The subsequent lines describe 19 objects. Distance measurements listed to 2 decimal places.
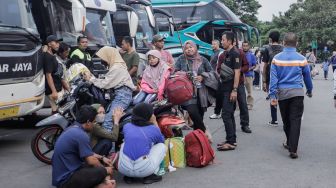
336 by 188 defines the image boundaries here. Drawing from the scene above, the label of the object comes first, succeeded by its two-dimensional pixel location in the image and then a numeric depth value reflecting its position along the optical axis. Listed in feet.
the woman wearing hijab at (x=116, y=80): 21.68
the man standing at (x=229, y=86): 24.12
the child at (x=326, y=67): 81.15
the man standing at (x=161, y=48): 29.63
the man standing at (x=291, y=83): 22.43
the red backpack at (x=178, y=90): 22.20
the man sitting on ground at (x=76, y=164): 16.24
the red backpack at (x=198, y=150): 20.81
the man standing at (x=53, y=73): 26.45
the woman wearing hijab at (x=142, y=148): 18.16
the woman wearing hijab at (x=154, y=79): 22.65
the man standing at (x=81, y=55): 28.73
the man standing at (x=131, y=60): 29.14
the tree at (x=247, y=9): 169.78
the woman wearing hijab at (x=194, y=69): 23.58
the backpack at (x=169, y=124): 21.58
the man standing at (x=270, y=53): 28.58
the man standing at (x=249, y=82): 39.93
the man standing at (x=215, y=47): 33.39
